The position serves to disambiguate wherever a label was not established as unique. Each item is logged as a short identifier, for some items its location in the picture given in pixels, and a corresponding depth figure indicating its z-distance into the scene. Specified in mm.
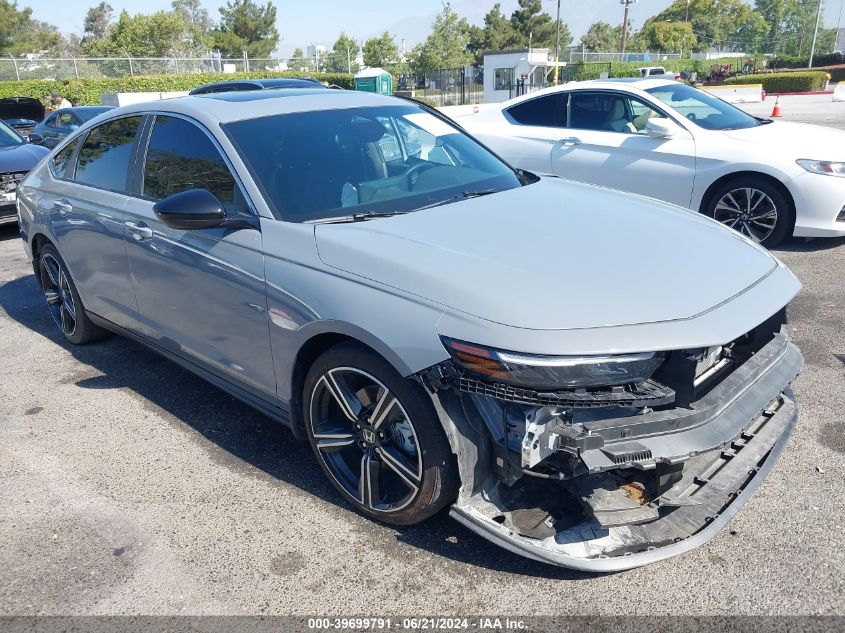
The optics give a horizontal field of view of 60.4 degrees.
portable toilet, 29297
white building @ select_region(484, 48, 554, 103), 39688
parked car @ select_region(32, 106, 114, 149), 15250
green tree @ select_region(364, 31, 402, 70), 63688
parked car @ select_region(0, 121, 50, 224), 8875
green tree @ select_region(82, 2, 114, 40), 123562
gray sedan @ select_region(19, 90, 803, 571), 2504
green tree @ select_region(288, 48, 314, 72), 50450
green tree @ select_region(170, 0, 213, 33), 131375
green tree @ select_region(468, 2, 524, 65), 81812
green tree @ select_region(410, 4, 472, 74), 56594
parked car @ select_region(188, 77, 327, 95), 11312
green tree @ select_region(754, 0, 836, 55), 107875
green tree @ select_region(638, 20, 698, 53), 95125
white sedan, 6621
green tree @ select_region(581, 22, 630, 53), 100388
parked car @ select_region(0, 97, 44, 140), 20375
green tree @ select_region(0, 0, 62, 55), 55125
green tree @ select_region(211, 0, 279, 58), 70688
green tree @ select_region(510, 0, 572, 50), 83000
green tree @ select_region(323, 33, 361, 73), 65125
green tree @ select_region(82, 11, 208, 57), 60250
